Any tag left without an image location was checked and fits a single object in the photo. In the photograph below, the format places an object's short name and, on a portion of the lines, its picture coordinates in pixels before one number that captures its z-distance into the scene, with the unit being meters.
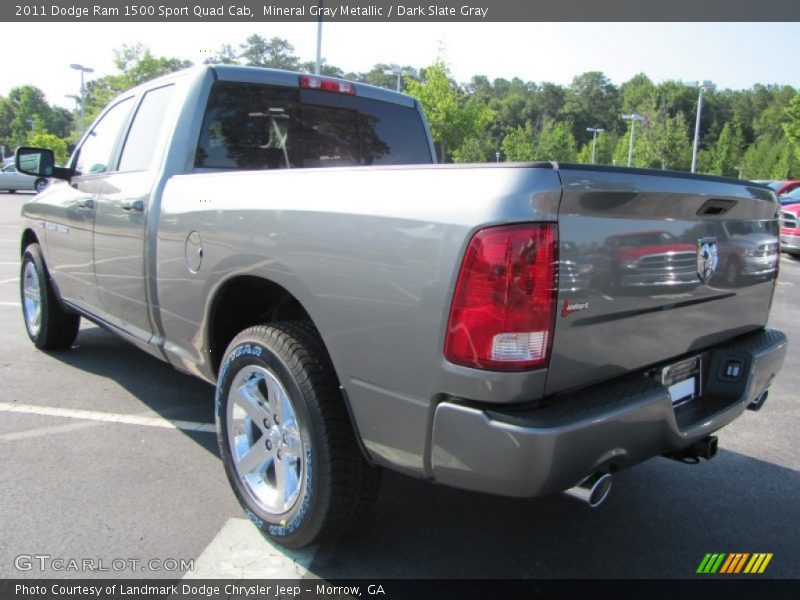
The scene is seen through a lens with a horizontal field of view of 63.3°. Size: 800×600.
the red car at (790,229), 13.93
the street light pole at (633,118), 39.11
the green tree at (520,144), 49.25
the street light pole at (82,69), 44.38
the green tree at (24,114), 87.12
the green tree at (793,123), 31.78
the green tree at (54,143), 45.53
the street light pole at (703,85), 29.98
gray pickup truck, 1.88
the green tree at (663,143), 41.97
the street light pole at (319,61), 19.28
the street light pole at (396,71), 27.07
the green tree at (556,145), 49.53
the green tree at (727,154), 56.97
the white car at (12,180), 31.19
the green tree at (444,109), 30.44
